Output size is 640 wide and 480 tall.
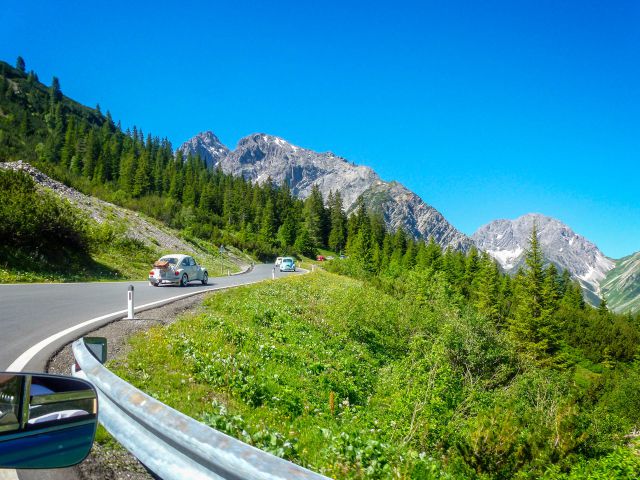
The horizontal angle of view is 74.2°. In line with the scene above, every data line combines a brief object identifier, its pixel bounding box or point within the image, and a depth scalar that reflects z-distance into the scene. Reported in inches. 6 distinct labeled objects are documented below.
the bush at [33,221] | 797.9
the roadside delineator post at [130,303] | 433.7
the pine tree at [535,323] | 1721.2
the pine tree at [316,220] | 4313.5
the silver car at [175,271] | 925.6
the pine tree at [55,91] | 6817.9
